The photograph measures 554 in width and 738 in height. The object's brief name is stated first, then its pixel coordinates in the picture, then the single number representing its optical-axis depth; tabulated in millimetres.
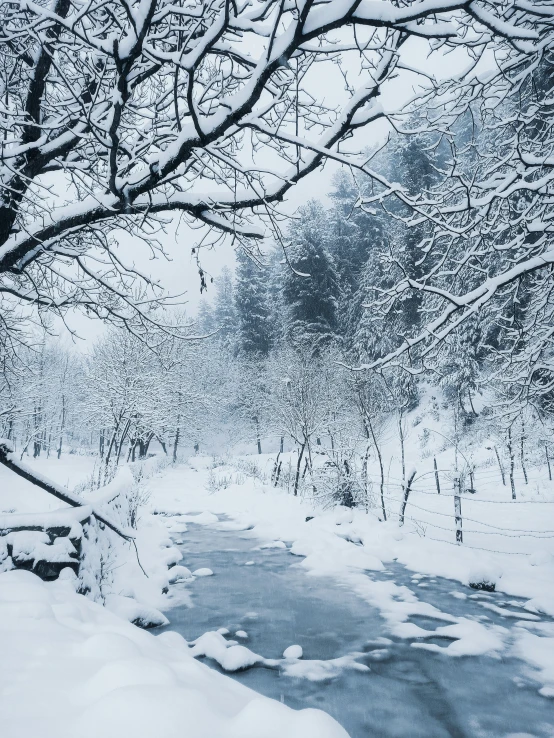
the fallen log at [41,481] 3125
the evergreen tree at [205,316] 49925
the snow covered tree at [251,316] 38188
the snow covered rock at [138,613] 5082
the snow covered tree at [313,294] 30984
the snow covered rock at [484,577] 6473
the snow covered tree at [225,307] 44125
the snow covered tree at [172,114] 2113
